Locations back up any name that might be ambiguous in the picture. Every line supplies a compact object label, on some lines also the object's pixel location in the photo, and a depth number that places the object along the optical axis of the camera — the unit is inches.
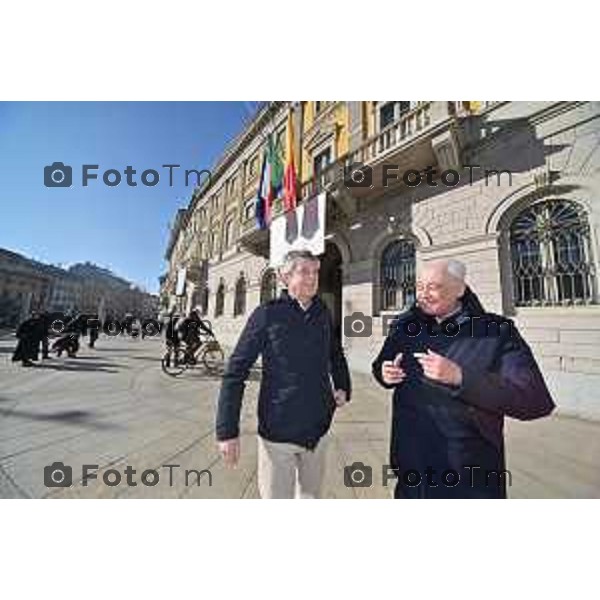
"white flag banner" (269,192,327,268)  276.1
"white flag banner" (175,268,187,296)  489.8
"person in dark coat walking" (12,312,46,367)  292.8
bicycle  281.7
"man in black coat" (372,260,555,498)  58.7
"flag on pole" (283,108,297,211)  318.3
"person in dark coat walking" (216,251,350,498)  63.4
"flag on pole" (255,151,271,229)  365.1
